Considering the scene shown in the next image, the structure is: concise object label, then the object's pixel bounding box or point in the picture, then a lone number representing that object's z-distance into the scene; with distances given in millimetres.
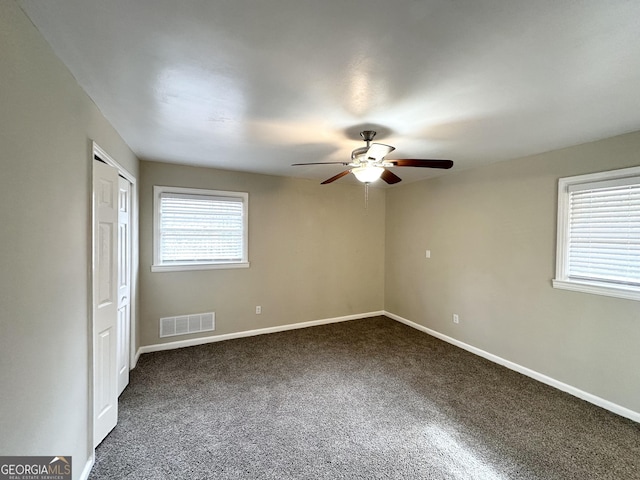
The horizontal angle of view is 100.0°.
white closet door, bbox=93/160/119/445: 1863
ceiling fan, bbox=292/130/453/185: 2131
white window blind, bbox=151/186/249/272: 3508
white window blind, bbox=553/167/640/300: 2314
